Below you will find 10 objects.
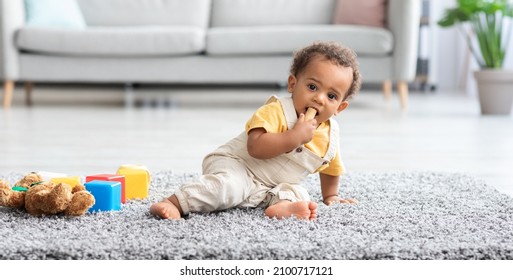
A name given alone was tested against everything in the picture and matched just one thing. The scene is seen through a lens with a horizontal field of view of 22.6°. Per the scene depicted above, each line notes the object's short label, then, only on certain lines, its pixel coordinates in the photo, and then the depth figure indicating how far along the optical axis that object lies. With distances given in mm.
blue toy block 2666
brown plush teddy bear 2580
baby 2654
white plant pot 5755
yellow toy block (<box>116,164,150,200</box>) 2840
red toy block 2777
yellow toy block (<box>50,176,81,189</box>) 2767
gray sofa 5967
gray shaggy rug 2333
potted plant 5730
